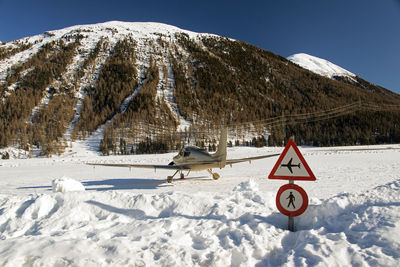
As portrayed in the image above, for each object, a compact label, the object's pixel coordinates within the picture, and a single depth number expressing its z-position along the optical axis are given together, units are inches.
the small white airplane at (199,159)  448.8
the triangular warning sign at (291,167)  147.1
